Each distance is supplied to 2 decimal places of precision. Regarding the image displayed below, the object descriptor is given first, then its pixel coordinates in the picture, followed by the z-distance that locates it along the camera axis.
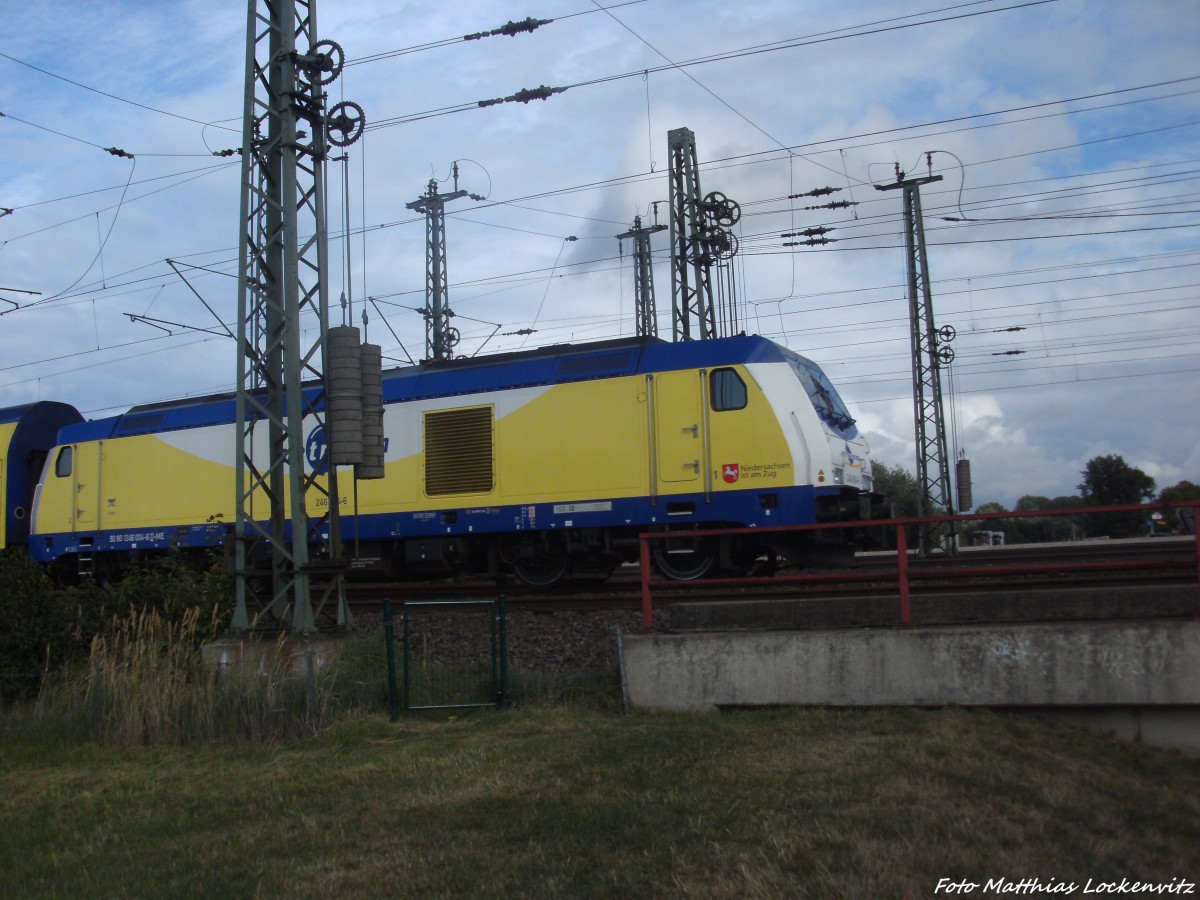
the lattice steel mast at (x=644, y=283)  36.12
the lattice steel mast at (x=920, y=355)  28.95
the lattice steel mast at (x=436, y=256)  33.16
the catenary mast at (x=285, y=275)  10.70
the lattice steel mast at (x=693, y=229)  23.66
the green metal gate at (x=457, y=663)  9.61
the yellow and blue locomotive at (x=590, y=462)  14.45
